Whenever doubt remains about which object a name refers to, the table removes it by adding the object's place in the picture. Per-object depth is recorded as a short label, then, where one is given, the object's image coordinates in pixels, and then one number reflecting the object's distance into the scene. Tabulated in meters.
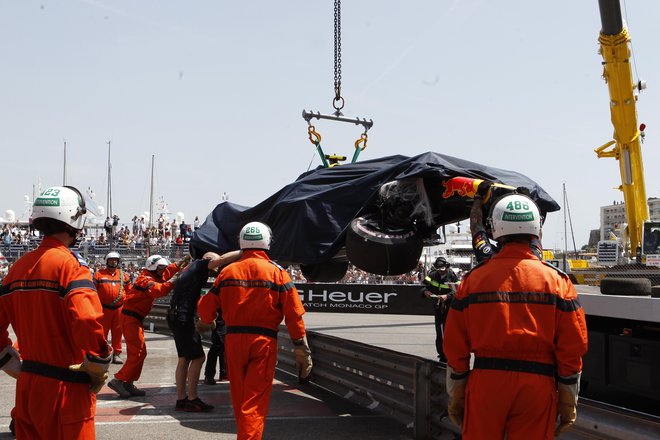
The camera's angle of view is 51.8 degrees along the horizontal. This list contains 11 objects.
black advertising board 19.98
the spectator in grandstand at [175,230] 29.38
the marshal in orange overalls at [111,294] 10.08
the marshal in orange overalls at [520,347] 3.55
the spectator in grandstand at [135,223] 31.02
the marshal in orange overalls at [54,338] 3.62
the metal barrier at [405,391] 4.31
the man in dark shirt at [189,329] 7.43
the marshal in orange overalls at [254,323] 5.41
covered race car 6.43
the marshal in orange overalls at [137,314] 8.42
